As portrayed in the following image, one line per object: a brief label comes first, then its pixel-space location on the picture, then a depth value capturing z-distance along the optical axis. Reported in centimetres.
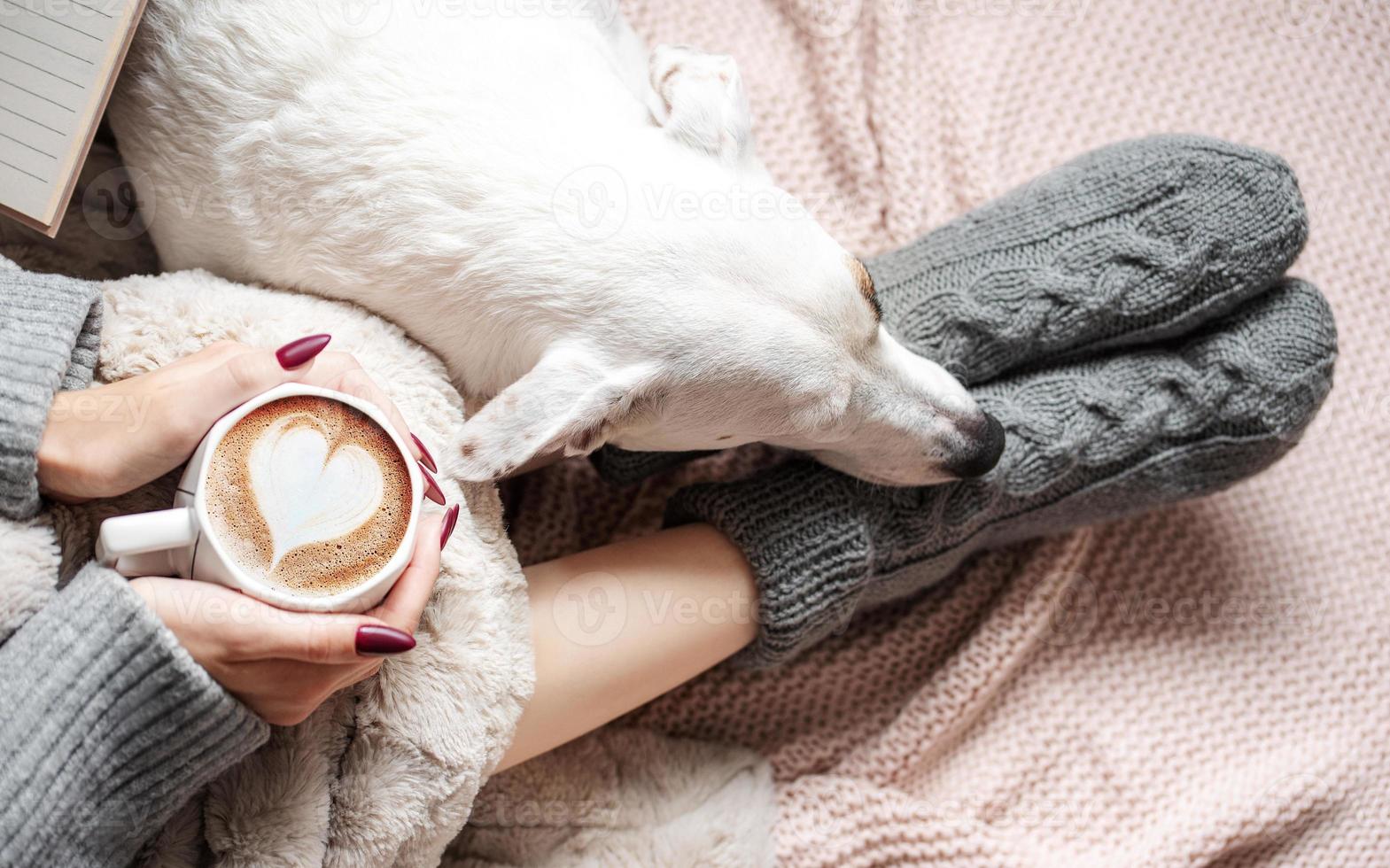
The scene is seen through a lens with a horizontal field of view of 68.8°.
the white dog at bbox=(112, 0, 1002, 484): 94
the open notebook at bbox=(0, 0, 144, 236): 91
